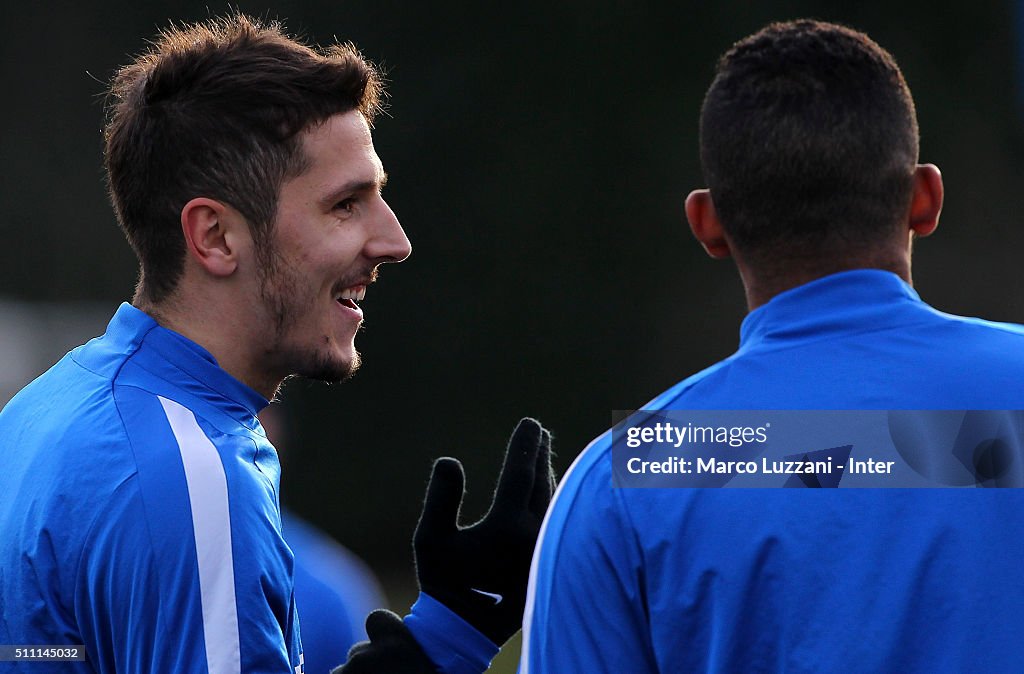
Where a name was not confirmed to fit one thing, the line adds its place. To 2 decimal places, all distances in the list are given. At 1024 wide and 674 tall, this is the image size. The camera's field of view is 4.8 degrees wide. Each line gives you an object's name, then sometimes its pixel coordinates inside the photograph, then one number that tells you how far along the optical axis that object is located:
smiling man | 9.45
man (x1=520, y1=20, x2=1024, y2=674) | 9.32
